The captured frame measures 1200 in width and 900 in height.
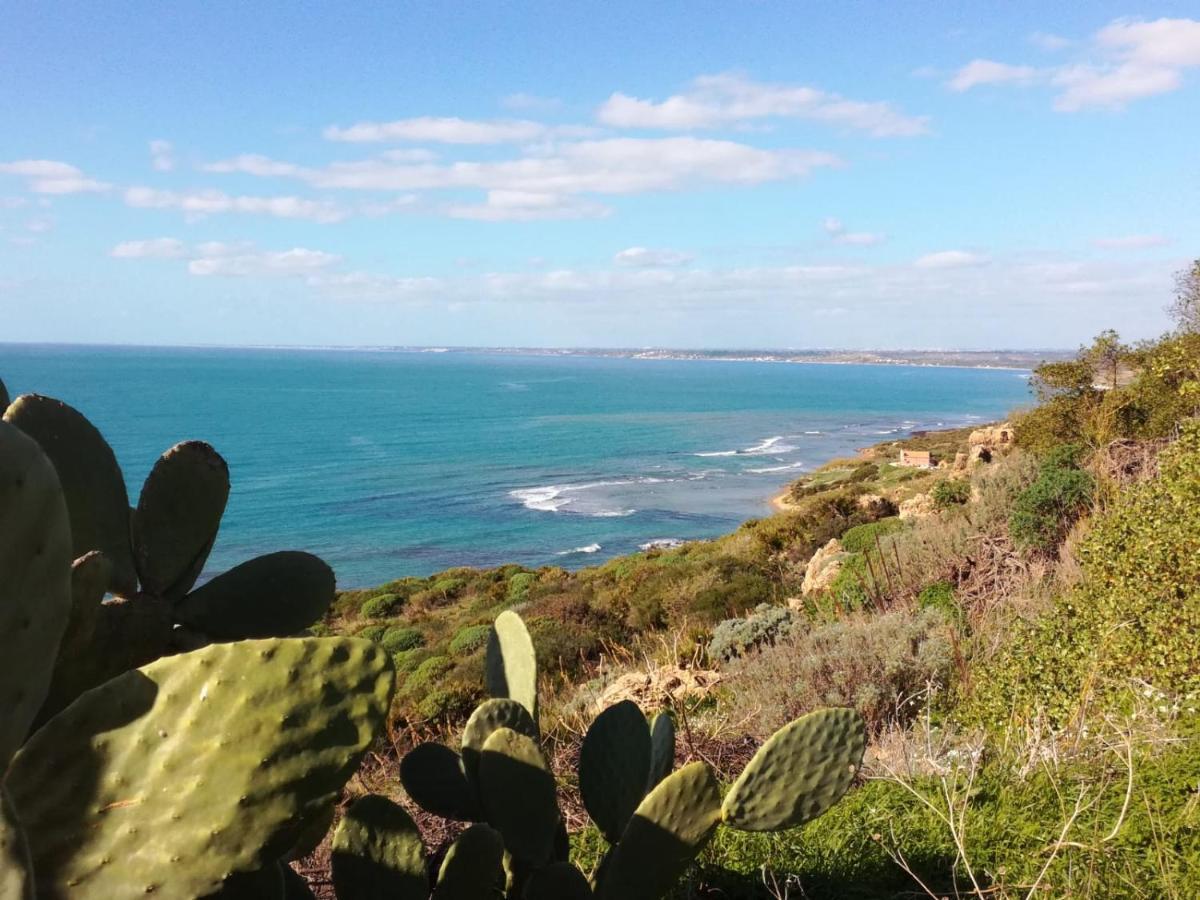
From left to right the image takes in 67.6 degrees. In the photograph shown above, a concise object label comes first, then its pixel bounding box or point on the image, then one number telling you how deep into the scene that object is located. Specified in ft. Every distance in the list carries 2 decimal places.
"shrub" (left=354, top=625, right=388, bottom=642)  69.39
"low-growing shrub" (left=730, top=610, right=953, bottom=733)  18.02
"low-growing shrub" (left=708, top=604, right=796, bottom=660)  27.94
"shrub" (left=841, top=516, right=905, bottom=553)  43.85
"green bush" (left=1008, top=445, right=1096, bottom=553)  29.71
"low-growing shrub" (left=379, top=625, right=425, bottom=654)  66.33
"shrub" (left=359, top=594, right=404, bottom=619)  83.76
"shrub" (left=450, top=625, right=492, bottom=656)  54.65
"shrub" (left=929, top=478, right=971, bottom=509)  50.26
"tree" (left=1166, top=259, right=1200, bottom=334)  61.87
